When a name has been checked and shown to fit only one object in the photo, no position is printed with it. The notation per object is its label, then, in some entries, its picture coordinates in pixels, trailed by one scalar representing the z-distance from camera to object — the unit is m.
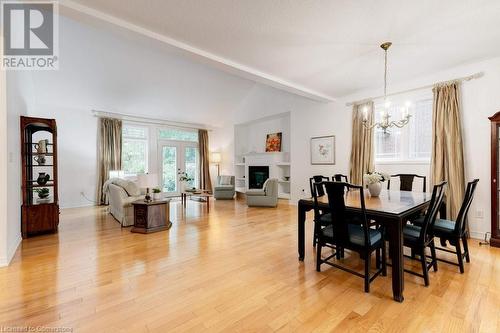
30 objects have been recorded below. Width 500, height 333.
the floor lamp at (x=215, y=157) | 8.85
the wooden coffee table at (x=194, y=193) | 5.92
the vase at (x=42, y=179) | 3.74
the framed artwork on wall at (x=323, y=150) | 5.41
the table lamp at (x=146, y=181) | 3.79
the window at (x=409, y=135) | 4.05
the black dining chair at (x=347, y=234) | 2.05
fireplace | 7.49
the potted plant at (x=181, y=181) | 8.19
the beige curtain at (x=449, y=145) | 3.56
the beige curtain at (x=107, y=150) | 6.51
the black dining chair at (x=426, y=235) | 2.12
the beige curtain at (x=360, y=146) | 4.63
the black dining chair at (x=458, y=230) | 2.30
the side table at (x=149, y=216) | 3.84
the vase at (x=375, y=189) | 2.88
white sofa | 4.22
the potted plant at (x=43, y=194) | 3.78
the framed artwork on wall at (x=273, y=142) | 7.41
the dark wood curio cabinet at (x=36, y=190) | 3.48
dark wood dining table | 1.91
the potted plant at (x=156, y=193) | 4.19
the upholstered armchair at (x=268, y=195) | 5.93
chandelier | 2.86
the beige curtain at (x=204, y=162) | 8.67
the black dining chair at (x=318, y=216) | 2.51
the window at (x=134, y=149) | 7.22
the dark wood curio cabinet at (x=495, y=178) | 3.10
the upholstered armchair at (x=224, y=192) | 7.53
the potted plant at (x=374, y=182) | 2.86
